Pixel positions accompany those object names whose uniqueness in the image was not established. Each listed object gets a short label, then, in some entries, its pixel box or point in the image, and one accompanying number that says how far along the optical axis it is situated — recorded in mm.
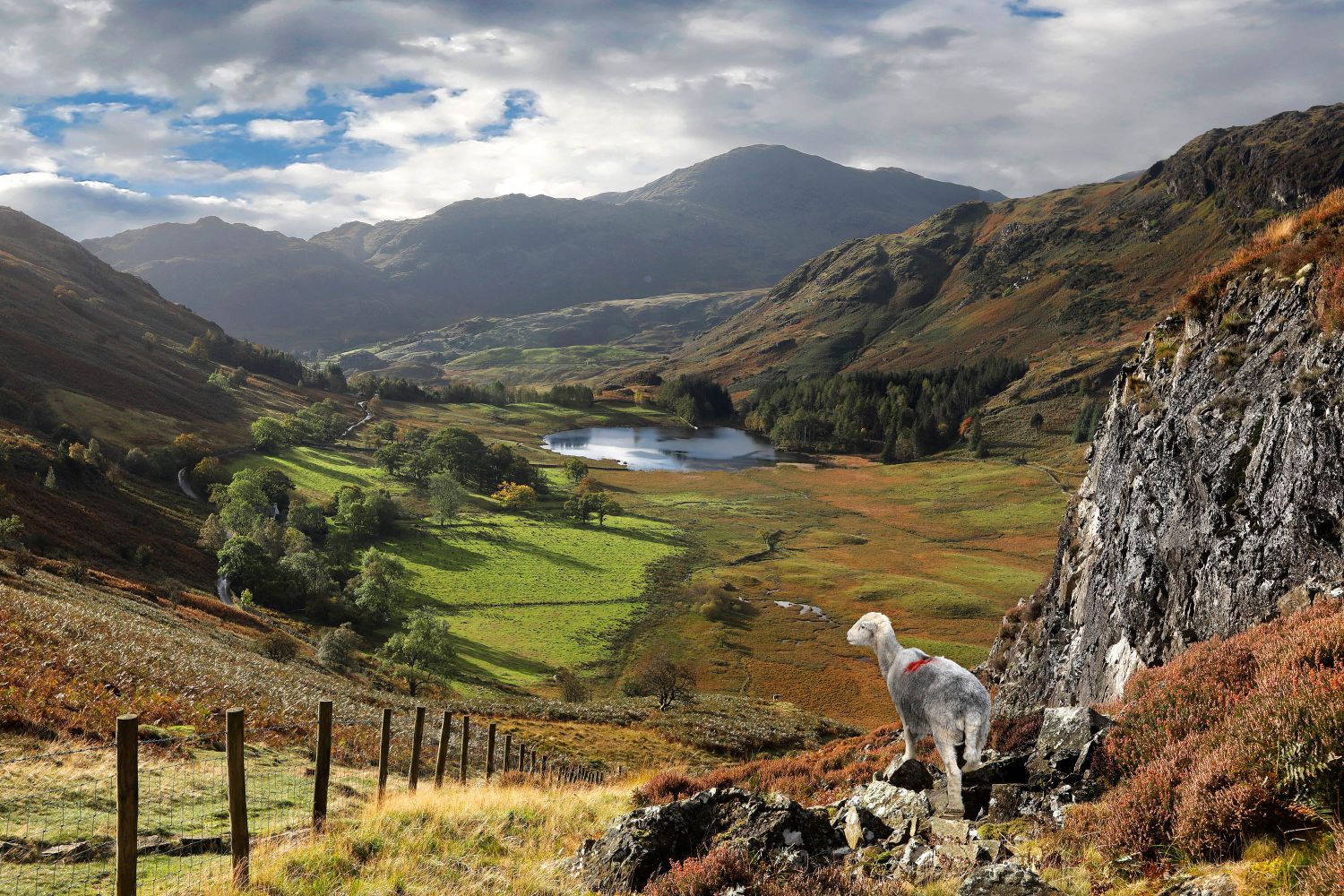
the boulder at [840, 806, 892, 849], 10969
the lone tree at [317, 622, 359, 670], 55631
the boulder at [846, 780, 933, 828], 11398
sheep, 11508
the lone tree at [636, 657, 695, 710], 61531
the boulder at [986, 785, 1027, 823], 10211
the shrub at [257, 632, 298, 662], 47969
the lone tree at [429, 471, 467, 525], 122206
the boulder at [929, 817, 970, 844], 9953
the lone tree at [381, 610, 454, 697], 63344
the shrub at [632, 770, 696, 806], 16438
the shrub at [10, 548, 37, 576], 41000
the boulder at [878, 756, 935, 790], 12820
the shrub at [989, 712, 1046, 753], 12691
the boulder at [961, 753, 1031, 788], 11336
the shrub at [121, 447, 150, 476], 116125
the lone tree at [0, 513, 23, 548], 52056
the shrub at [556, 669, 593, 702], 63156
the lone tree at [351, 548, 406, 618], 78875
